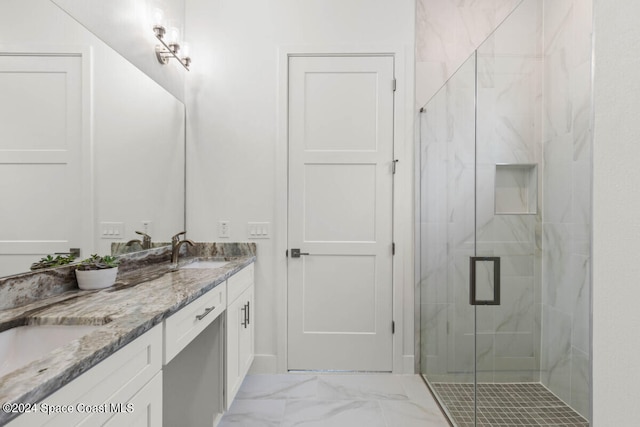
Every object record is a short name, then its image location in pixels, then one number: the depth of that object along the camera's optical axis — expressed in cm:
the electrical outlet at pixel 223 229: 259
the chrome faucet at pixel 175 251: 219
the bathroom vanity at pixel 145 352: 70
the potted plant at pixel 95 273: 150
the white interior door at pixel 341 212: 256
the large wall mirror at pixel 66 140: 123
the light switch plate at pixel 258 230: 258
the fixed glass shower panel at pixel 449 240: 180
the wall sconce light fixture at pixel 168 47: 223
